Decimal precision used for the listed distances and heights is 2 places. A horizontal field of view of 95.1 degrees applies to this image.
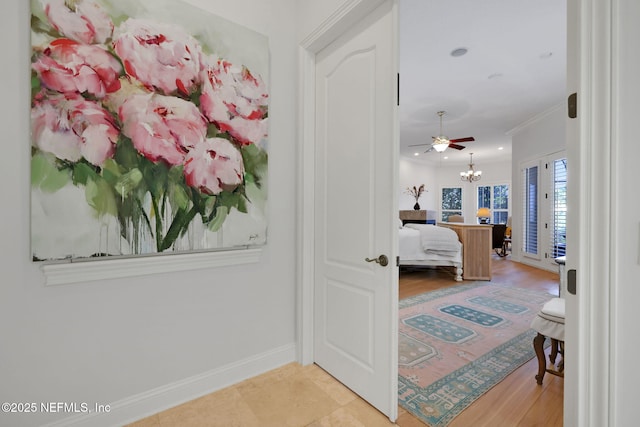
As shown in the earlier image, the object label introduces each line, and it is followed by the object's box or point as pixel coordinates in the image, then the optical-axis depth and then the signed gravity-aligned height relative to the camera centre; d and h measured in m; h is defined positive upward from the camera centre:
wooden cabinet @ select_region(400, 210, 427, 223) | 8.22 -0.09
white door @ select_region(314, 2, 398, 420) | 1.61 +0.02
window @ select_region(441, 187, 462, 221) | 10.64 +0.41
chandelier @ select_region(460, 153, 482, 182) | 9.02 +1.22
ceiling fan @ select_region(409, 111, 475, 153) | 5.06 +1.23
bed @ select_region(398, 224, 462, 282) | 4.79 -0.59
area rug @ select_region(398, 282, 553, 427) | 1.82 -1.14
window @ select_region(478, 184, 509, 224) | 9.66 +0.44
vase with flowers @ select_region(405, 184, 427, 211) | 9.78 +0.74
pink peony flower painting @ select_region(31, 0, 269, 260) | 1.33 +0.44
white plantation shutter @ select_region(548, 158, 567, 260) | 5.29 +0.10
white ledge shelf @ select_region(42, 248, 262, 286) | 1.37 -0.29
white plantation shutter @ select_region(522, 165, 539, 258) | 5.97 +0.05
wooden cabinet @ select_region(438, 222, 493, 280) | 4.83 -0.65
